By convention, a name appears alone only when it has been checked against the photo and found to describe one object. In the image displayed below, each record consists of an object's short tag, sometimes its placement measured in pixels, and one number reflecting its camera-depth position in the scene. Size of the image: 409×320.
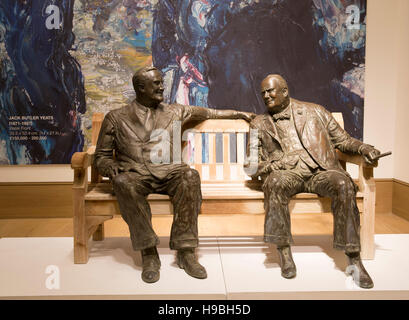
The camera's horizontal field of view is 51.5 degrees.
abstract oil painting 4.95
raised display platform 2.70
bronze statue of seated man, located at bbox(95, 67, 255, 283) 3.05
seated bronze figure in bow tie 2.98
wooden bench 3.29
